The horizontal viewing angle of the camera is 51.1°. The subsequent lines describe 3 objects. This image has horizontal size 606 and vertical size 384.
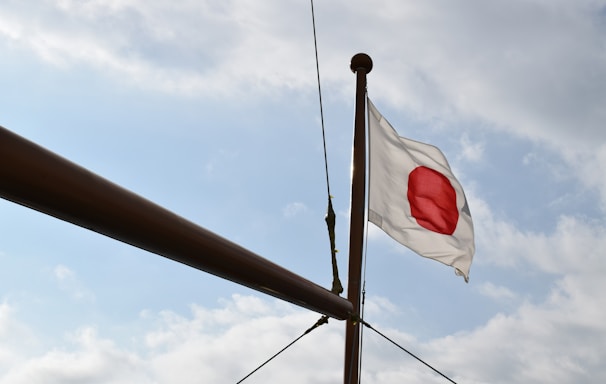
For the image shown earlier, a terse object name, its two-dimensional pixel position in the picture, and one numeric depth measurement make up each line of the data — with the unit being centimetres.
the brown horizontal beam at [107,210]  201
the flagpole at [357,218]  711
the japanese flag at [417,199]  816
